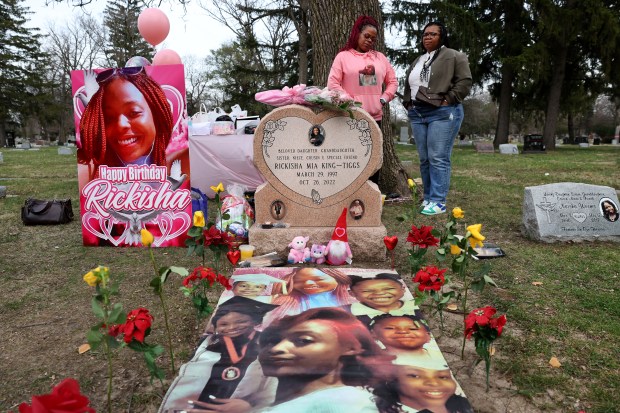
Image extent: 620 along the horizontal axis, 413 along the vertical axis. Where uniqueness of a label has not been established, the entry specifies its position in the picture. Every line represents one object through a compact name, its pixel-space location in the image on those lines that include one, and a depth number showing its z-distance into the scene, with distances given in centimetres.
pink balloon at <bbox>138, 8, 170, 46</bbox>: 715
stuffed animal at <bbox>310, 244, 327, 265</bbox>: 352
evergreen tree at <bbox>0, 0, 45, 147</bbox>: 3459
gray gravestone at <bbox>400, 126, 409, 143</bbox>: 3103
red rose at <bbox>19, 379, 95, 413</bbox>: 105
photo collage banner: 161
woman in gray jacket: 459
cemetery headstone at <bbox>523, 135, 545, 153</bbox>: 1727
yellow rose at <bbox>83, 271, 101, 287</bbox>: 146
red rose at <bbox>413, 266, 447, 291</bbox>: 206
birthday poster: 379
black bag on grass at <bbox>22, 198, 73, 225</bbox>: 506
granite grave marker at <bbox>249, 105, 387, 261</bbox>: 367
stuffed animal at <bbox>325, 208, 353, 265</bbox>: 347
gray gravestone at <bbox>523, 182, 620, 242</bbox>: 400
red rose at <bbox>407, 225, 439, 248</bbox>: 265
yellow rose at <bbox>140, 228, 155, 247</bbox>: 169
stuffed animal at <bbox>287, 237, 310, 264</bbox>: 351
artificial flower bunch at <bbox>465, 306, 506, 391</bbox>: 171
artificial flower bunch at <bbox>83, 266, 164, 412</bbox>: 148
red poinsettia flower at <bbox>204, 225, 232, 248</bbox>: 261
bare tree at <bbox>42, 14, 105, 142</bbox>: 3719
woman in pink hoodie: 424
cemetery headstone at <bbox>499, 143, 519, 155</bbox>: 1683
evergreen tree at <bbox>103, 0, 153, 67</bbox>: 3203
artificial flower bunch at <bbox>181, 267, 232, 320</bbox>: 204
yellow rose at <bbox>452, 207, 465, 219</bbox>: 222
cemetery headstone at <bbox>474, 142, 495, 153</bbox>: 1797
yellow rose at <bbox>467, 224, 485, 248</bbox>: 197
